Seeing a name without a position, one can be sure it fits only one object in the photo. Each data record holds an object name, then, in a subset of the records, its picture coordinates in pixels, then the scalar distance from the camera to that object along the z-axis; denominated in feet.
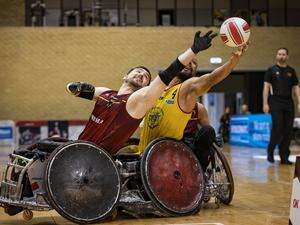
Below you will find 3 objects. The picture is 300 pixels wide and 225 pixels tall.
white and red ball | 15.84
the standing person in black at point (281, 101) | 31.30
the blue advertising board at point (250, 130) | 57.57
